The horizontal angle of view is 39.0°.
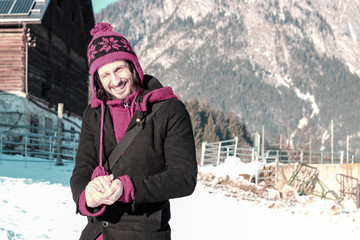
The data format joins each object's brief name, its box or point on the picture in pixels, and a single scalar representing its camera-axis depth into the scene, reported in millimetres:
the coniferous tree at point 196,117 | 95312
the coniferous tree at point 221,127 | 104962
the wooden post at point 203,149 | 24808
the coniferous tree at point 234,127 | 104412
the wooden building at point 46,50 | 21031
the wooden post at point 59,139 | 16812
